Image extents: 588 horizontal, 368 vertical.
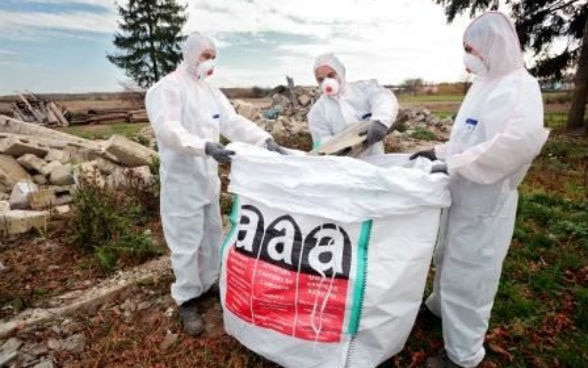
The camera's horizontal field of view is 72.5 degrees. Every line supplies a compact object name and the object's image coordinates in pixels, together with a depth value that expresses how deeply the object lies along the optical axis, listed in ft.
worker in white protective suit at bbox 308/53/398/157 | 9.47
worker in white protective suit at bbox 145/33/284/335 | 7.30
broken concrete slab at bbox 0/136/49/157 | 17.08
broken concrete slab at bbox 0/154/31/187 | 16.07
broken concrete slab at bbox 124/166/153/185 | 14.24
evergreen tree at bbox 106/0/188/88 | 75.51
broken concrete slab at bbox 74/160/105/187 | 14.97
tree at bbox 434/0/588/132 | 33.04
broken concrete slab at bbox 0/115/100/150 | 22.17
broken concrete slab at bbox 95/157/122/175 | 17.29
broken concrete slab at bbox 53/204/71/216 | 12.94
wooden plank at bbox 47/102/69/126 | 49.96
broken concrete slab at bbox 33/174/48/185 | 16.62
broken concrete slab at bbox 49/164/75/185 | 16.24
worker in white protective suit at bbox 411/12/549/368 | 5.07
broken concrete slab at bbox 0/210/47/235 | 11.94
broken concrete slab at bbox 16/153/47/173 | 17.06
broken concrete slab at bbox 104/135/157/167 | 17.29
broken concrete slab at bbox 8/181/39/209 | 13.74
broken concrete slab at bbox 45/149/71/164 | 18.35
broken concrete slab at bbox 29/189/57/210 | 13.80
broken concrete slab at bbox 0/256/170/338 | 8.04
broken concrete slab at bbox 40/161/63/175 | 16.76
